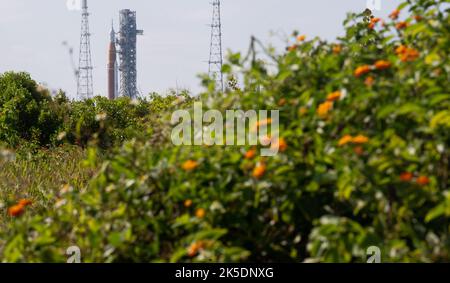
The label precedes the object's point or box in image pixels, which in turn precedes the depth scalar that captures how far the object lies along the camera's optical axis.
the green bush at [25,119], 25.22
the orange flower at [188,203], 6.06
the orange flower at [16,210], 6.49
